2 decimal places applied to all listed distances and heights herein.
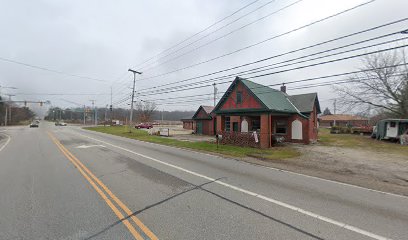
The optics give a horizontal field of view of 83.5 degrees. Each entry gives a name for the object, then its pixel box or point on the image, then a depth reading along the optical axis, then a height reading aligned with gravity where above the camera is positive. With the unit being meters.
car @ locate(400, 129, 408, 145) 24.05 -1.66
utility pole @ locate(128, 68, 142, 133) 35.12 +6.74
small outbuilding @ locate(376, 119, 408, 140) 27.22 -0.60
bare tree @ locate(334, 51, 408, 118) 31.97 +4.44
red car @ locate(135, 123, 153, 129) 58.94 -1.29
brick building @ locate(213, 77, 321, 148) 19.73 +1.02
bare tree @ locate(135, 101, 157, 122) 66.40 +3.31
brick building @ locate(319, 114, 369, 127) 76.00 +0.96
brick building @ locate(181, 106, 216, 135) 37.62 +0.10
